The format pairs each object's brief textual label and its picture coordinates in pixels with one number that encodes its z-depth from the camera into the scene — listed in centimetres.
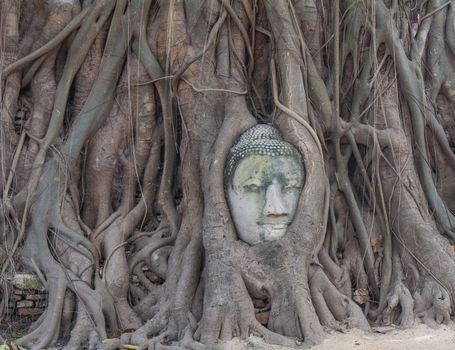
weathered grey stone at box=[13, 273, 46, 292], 389
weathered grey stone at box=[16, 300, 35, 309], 393
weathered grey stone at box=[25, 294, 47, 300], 393
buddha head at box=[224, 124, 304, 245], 358
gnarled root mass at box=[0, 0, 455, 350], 354
